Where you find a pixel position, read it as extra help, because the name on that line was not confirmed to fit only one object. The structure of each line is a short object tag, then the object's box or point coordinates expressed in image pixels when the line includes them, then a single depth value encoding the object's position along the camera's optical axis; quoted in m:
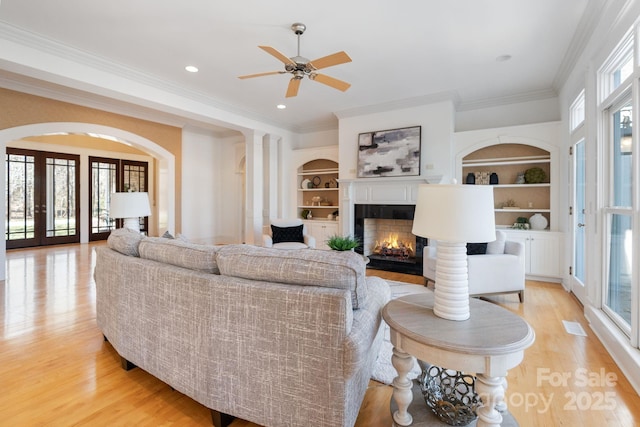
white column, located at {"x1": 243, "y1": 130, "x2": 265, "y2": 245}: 6.39
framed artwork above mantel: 5.18
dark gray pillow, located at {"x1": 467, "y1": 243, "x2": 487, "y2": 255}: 3.69
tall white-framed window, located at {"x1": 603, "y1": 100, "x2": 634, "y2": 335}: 2.38
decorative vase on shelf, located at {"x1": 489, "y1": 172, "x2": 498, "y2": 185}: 5.05
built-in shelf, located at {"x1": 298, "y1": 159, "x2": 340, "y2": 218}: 6.88
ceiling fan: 2.86
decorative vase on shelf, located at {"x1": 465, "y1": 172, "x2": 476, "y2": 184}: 5.18
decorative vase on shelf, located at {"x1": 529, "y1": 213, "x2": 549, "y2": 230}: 4.64
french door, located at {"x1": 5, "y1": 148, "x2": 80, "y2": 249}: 7.16
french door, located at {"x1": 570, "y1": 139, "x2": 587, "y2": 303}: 3.68
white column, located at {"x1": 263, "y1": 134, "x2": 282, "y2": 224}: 6.73
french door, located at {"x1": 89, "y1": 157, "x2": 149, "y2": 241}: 8.38
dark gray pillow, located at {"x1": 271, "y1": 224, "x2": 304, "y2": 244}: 5.40
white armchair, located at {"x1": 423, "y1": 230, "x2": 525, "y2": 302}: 3.50
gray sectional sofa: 1.31
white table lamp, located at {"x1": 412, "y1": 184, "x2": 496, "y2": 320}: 1.34
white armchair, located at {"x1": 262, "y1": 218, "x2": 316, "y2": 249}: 5.33
